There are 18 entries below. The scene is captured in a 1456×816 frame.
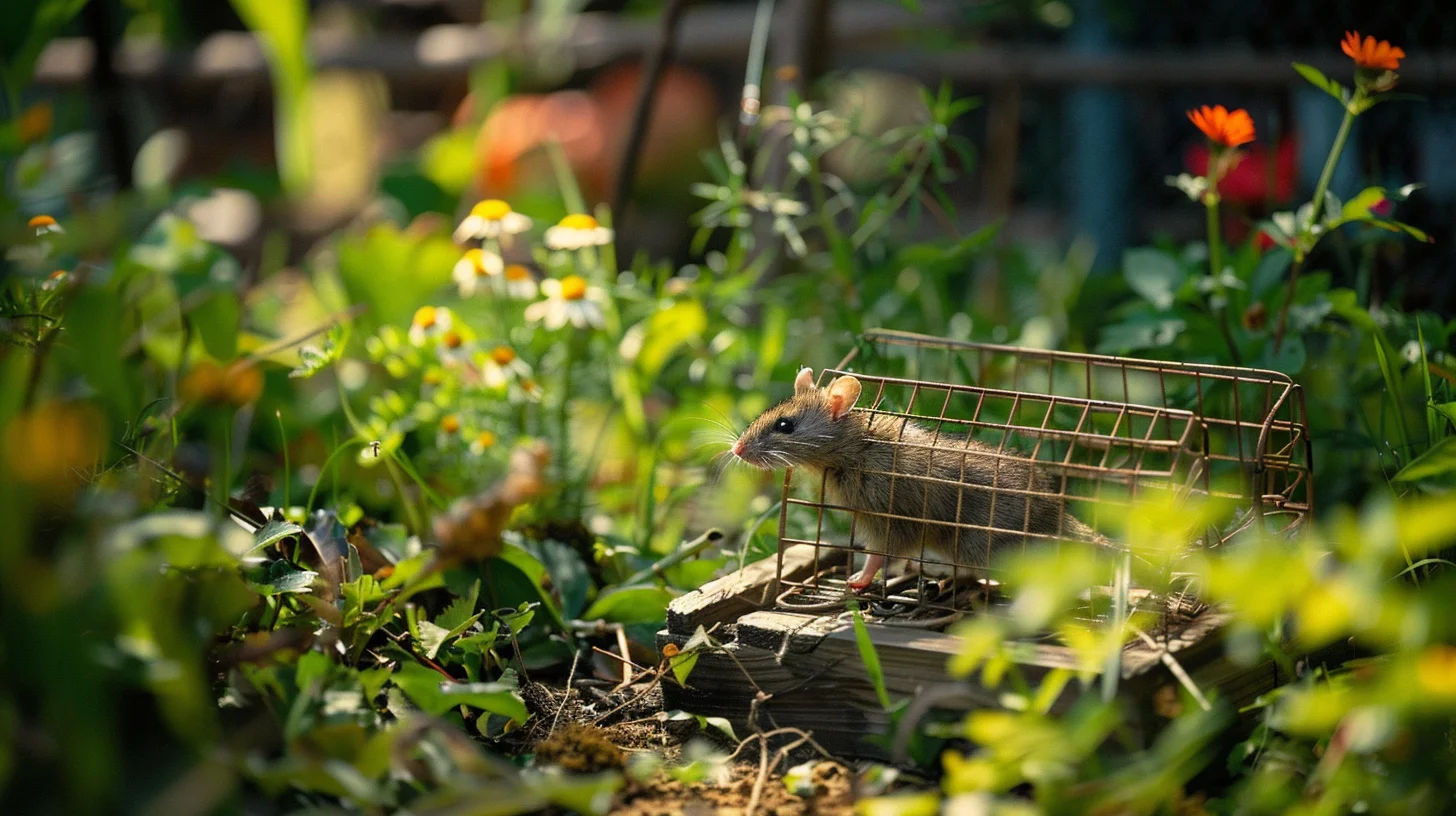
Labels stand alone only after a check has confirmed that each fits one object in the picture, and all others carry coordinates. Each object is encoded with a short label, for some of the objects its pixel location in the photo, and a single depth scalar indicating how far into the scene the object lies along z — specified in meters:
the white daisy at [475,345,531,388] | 3.15
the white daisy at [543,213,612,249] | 3.22
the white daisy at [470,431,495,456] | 3.17
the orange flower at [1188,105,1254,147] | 2.60
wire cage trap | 2.16
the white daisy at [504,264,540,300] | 3.34
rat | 2.34
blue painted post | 5.17
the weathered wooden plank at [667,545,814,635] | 2.33
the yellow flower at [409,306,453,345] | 3.20
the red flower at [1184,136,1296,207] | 3.99
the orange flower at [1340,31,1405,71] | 2.49
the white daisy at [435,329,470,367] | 3.17
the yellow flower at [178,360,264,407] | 2.52
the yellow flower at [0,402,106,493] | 1.58
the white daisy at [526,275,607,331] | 3.24
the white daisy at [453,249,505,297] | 3.23
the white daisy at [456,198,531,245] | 3.25
